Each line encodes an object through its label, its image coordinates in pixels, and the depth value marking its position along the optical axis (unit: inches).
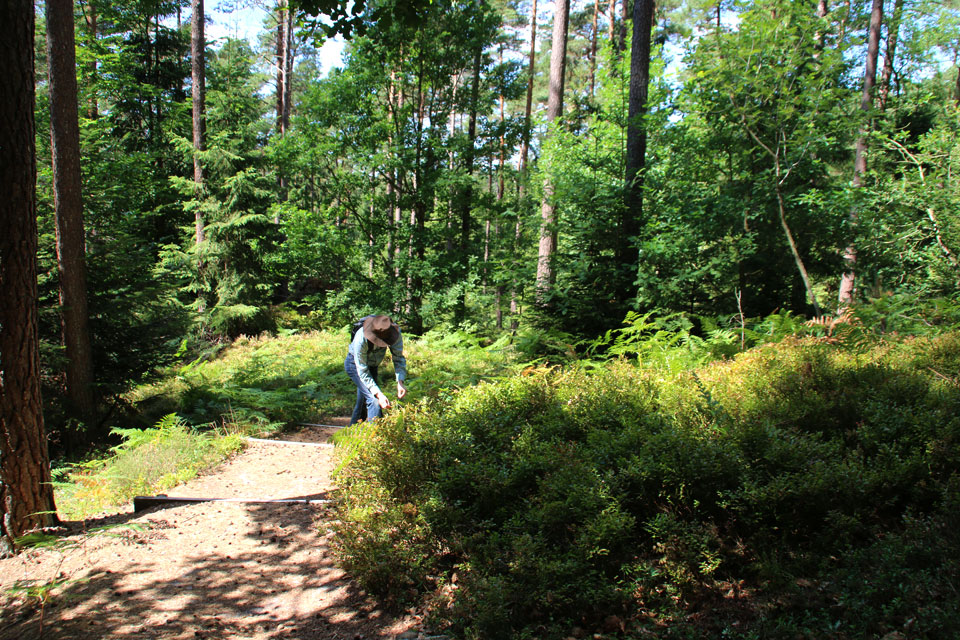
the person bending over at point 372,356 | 238.2
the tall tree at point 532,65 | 1033.0
